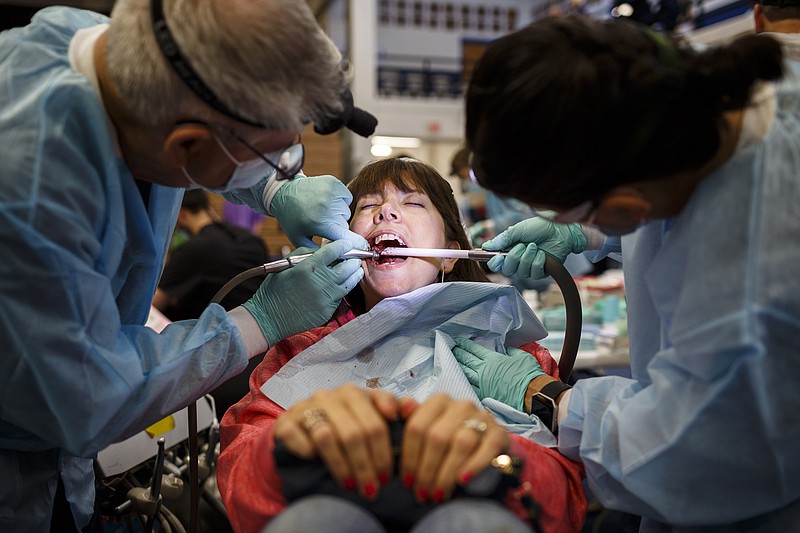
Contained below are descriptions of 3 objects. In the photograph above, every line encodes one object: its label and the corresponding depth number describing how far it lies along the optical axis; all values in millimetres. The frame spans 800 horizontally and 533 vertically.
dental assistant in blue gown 904
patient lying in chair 932
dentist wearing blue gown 1038
